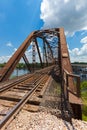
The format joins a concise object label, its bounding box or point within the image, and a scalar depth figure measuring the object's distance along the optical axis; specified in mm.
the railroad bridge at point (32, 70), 1814
